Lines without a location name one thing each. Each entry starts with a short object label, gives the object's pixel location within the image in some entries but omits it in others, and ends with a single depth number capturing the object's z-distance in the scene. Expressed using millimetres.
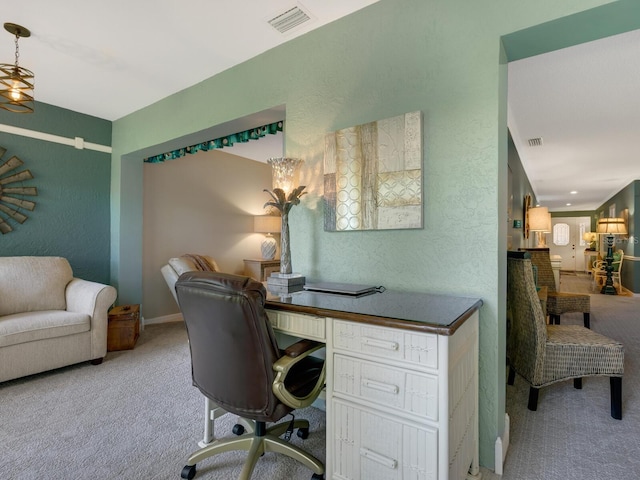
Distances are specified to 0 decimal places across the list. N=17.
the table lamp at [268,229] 5348
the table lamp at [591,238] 10875
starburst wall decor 3277
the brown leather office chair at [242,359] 1289
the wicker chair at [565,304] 3582
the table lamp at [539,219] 5180
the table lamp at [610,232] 6875
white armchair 2557
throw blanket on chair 4023
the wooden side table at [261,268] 4949
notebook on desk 1713
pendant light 2140
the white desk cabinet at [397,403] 1148
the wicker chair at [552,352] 2078
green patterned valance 2834
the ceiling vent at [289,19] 2031
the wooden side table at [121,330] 3316
